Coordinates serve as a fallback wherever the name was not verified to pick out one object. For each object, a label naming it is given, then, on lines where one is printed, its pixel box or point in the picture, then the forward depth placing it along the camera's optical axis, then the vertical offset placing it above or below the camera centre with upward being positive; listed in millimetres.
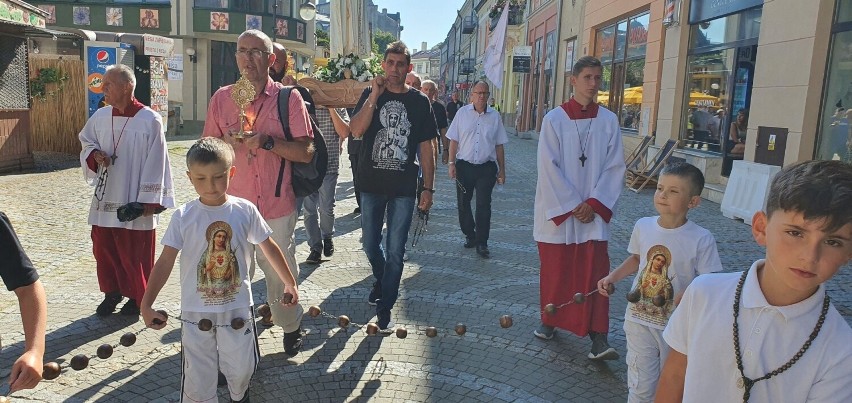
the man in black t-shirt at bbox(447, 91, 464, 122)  16000 +23
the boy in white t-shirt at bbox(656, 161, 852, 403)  1426 -462
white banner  15242 +1354
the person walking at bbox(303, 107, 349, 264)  6312 -1005
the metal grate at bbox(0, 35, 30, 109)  10938 +244
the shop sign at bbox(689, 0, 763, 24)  10973 +2016
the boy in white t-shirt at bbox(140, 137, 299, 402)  2863 -792
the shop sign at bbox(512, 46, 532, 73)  25453 +2075
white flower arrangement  5887 +310
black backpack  3793 -390
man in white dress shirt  7109 -491
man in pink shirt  3693 -199
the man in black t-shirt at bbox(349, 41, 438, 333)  4289 -284
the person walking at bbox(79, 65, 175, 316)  4422 -611
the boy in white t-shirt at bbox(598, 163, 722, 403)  3127 -725
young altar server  4129 -482
